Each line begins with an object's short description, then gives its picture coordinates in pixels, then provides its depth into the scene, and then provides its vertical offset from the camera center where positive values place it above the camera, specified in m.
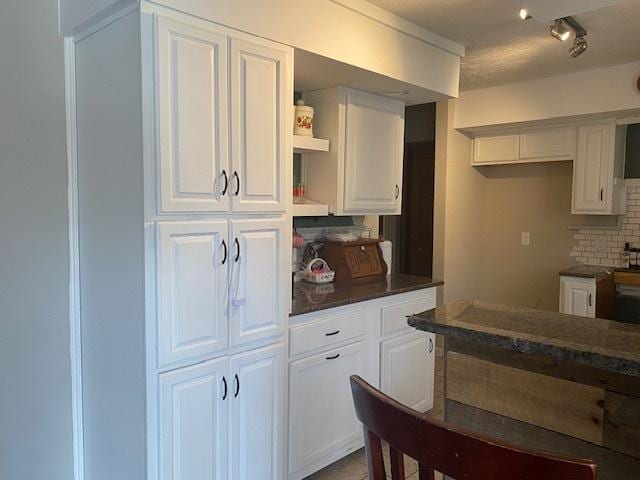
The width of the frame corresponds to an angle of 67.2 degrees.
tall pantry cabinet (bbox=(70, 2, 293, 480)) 1.71 -0.14
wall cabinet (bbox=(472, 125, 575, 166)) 4.06 +0.58
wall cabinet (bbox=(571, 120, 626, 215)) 3.86 +0.36
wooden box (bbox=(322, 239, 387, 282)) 2.98 -0.31
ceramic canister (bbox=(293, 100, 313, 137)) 2.67 +0.51
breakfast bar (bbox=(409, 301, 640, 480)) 1.09 -0.43
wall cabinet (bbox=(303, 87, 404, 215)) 2.83 +0.35
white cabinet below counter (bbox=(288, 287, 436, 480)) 2.30 -0.84
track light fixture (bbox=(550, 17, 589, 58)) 2.53 +0.98
